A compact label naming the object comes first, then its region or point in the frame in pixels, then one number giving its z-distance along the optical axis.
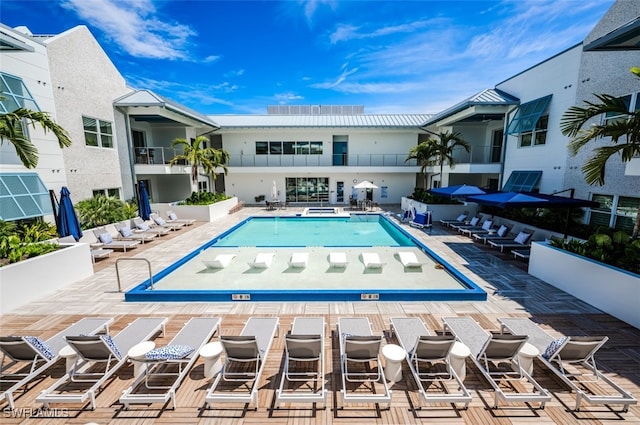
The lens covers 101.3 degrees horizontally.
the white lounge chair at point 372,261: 8.12
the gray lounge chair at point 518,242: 9.74
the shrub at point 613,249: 5.58
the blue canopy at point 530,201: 8.23
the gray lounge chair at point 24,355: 3.48
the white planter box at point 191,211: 15.21
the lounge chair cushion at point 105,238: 9.87
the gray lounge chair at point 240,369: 3.37
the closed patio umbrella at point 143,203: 12.60
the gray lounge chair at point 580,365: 3.31
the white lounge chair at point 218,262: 8.19
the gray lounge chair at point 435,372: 3.38
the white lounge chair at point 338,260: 8.24
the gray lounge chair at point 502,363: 3.38
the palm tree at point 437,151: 16.11
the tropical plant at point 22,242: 6.26
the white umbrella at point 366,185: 18.17
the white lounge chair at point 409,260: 8.25
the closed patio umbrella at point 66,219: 8.20
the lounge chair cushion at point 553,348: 3.72
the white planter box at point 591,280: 5.27
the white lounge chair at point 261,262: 8.26
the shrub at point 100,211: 11.11
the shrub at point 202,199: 16.00
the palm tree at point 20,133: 5.96
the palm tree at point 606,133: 5.72
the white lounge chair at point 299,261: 8.24
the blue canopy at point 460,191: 12.29
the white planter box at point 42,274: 5.85
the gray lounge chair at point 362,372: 3.33
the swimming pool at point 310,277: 6.28
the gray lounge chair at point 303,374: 3.39
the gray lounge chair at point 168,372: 3.38
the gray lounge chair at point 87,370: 3.37
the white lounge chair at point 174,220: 14.23
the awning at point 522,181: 12.62
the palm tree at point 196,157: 15.63
